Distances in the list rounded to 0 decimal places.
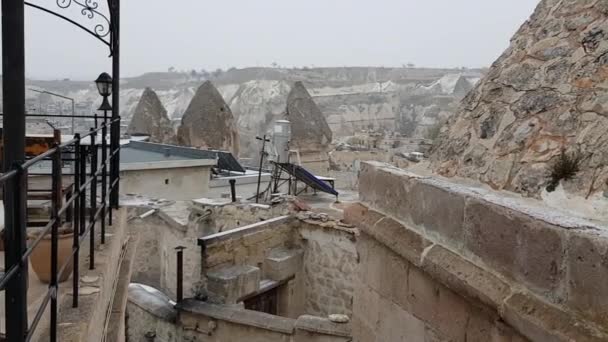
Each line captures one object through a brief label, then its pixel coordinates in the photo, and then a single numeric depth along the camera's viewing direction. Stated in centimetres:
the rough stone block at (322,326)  654
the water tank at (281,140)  1461
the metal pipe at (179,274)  779
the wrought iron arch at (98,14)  362
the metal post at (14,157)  163
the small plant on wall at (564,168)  240
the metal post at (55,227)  194
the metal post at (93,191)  283
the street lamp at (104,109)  329
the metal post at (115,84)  429
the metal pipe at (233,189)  1225
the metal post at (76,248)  236
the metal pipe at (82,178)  280
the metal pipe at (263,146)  1492
